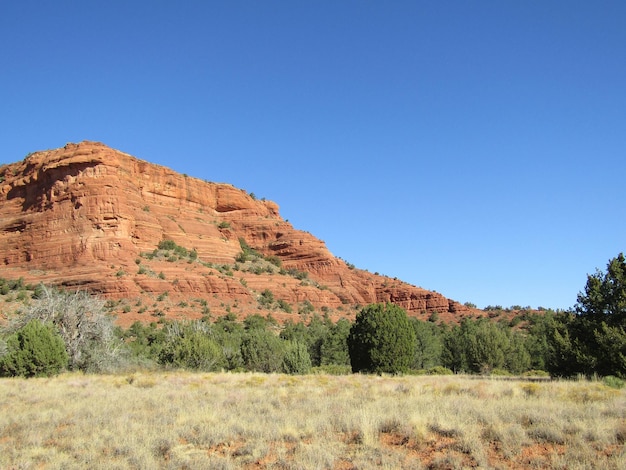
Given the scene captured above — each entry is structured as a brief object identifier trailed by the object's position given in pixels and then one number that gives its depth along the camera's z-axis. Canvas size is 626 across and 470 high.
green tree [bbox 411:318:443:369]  45.50
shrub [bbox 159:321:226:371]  30.06
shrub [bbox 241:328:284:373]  35.09
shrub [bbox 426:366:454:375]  35.94
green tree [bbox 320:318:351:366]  44.22
